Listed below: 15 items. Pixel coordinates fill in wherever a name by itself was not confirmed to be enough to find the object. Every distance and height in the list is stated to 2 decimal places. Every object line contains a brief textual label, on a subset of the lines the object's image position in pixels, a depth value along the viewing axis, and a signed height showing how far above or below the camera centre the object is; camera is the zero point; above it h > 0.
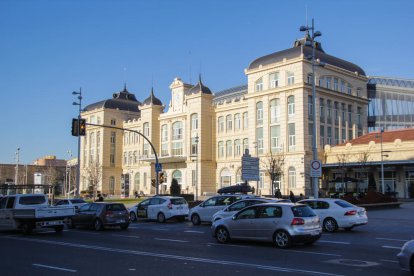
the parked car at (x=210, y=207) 25.66 -1.21
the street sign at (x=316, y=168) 25.58 +0.92
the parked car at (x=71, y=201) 33.22 -1.19
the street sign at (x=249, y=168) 31.00 +1.14
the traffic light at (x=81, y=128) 31.64 +3.84
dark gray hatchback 24.16 -1.60
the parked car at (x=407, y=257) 10.27 -1.59
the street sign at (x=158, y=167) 37.53 +1.44
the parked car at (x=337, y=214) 21.31 -1.32
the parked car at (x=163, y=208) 28.92 -1.46
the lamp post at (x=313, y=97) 27.73 +5.46
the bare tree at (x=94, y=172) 75.84 +2.41
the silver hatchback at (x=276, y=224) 15.40 -1.34
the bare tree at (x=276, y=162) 55.33 +2.95
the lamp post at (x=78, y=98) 43.97 +8.19
